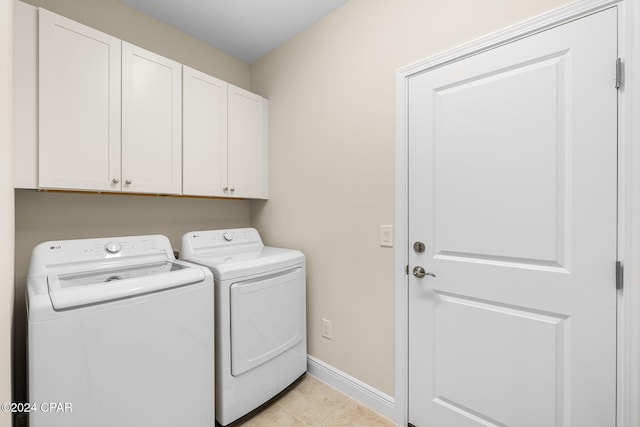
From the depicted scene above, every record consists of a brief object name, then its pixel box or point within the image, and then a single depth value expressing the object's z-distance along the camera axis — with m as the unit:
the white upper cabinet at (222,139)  1.89
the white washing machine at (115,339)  1.03
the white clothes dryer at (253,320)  1.53
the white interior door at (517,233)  1.08
